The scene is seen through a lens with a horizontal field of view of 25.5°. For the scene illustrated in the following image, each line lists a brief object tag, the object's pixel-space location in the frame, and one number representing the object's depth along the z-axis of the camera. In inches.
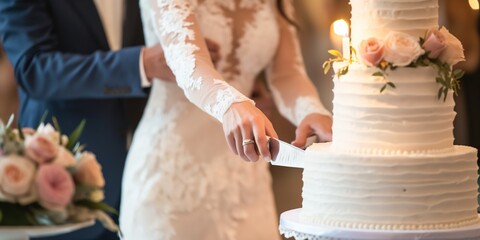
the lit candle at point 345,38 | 127.9
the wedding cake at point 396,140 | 120.2
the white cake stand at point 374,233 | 116.8
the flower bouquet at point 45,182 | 102.0
